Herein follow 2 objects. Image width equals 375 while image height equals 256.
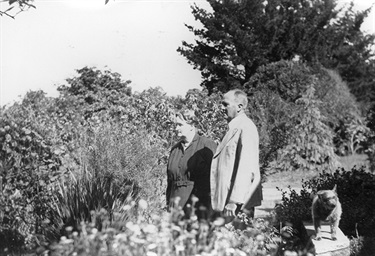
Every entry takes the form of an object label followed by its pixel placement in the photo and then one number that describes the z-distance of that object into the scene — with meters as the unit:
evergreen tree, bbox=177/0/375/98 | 31.92
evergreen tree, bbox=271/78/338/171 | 21.09
